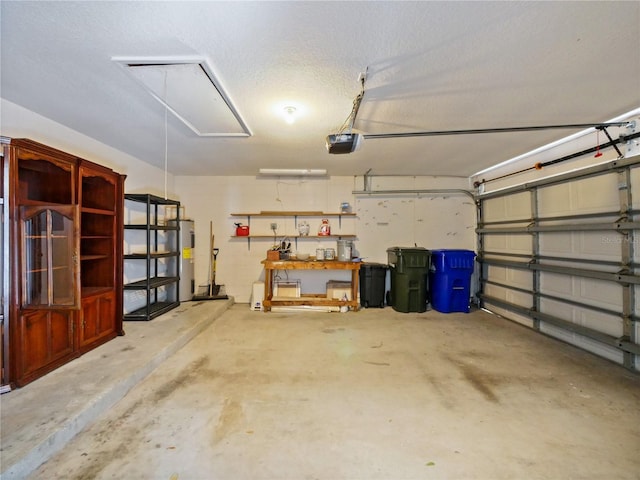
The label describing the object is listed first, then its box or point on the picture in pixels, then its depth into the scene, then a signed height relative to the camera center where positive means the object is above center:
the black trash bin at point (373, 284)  4.92 -0.81
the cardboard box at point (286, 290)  5.01 -0.92
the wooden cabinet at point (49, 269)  2.10 -0.22
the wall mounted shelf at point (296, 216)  5.21 +0.54
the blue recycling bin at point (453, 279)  4.58 -0.68
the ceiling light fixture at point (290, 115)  2.52 +1.30
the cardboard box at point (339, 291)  4.88 -0.92
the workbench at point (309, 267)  4.64 -0.71
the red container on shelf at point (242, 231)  5.23 +0.24
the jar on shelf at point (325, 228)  5.25 +0.29
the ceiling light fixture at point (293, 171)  4.63 +1.28
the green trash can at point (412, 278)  4.62 -0.66
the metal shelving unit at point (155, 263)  3.78 -0.31
